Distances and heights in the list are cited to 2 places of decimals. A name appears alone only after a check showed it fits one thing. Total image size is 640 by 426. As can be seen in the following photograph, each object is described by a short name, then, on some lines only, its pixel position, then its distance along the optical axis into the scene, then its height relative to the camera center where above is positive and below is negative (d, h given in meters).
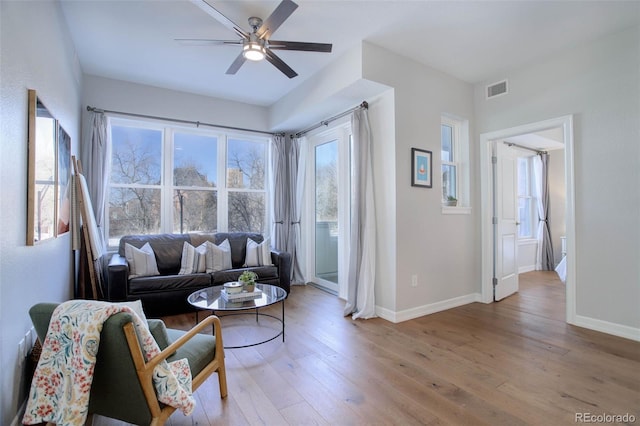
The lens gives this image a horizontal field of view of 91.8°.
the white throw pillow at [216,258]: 4.03 -0.54
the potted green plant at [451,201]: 3.96 +0.19
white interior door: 4.14 -0.09
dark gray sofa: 3.38 -0.71
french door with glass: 4.36 +0.14
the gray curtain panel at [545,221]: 6.43 -0.13
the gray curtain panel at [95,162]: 3.73 +0.68
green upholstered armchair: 1.30 -0.67
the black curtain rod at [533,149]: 6.27 +1.36
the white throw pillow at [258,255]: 4.29 -0.53
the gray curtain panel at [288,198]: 5.03 +0.30
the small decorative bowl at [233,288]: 2.86 -0.66
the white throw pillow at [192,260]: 3.88 -0.54
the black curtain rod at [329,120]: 3.64 +1.34
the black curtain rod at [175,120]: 3.81 +1.38
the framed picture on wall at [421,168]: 3.53 +0.56
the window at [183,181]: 4.20 +0.54
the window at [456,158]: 4.13 +0.78
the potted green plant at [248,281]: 2.92 -0.61
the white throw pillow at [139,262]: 3.56 -0.52
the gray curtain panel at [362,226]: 3.53 -0.11
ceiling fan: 2.20 +1.42
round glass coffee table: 2.62 -0.75
